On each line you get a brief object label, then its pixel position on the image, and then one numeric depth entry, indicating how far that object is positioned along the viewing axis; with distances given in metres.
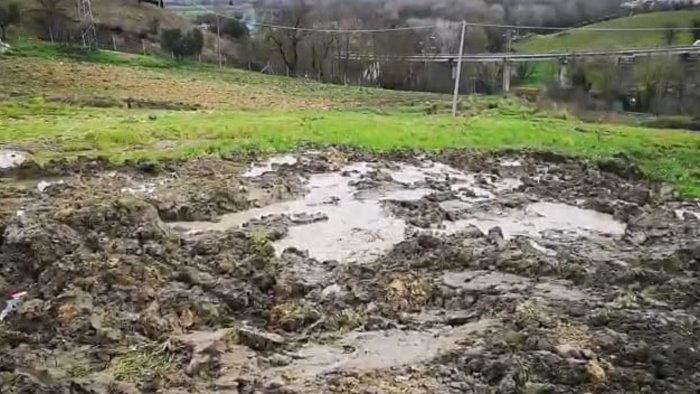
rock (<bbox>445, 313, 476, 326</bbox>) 8.35
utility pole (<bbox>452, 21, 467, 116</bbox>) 27.96
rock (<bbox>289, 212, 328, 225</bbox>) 12.80
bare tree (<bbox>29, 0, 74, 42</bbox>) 44.28
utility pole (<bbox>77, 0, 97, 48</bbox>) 43.94
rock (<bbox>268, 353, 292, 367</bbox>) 7.20
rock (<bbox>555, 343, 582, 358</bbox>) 7.12
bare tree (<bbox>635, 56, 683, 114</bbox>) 37.94
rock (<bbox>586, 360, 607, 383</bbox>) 6.83
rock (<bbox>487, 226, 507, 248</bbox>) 11.13
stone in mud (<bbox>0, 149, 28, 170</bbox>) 16.12
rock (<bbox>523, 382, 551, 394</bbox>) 6.57
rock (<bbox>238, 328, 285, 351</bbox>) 7.50
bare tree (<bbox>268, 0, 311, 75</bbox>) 46.34
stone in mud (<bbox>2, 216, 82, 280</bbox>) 9.62
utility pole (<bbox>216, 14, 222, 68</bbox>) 46.75
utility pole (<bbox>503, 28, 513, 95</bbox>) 43.62
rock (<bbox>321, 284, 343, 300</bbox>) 8.98
